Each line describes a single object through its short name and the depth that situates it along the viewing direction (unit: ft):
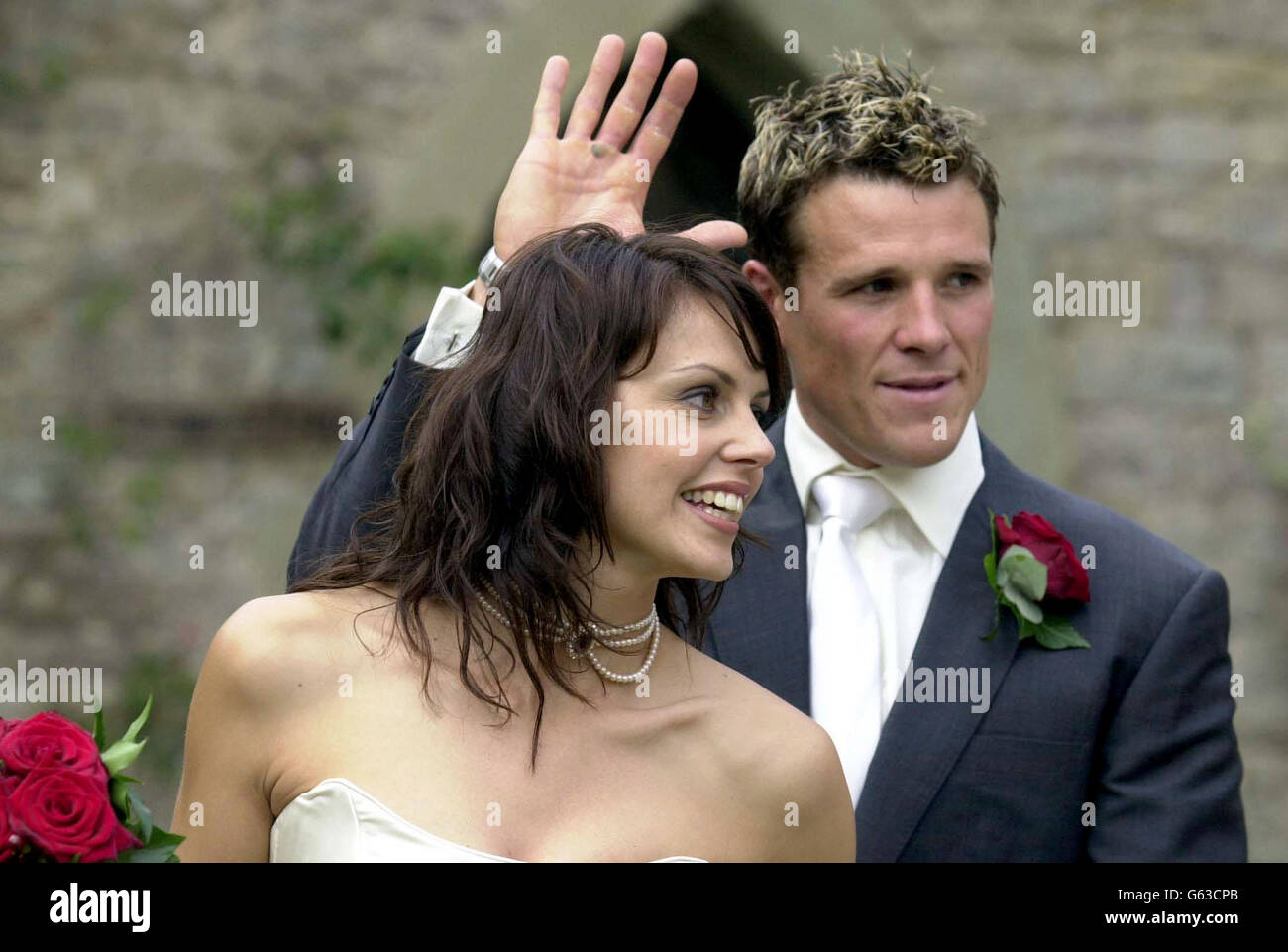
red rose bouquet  6.61
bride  7.89
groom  9.55
